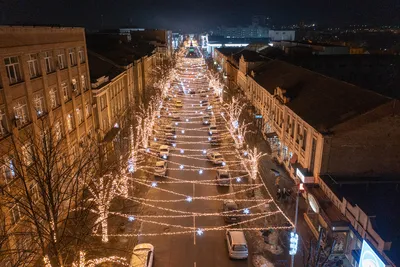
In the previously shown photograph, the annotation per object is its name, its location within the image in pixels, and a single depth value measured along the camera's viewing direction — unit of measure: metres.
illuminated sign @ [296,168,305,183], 25.34
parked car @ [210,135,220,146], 39.39
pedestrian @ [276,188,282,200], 27.20
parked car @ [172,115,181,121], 50.90
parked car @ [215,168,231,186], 29.19
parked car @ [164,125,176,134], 43.11
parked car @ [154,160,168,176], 30.83
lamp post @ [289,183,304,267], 17.83
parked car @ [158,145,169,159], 35.31
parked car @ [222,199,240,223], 23.57
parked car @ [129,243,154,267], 18.42
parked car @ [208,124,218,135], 43.49
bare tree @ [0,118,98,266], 11.34
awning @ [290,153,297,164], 28.83
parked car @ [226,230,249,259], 19.59
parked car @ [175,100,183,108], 57.61
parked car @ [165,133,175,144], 40.28
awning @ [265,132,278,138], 36.03
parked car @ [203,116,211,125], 48.66
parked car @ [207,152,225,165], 33.88
